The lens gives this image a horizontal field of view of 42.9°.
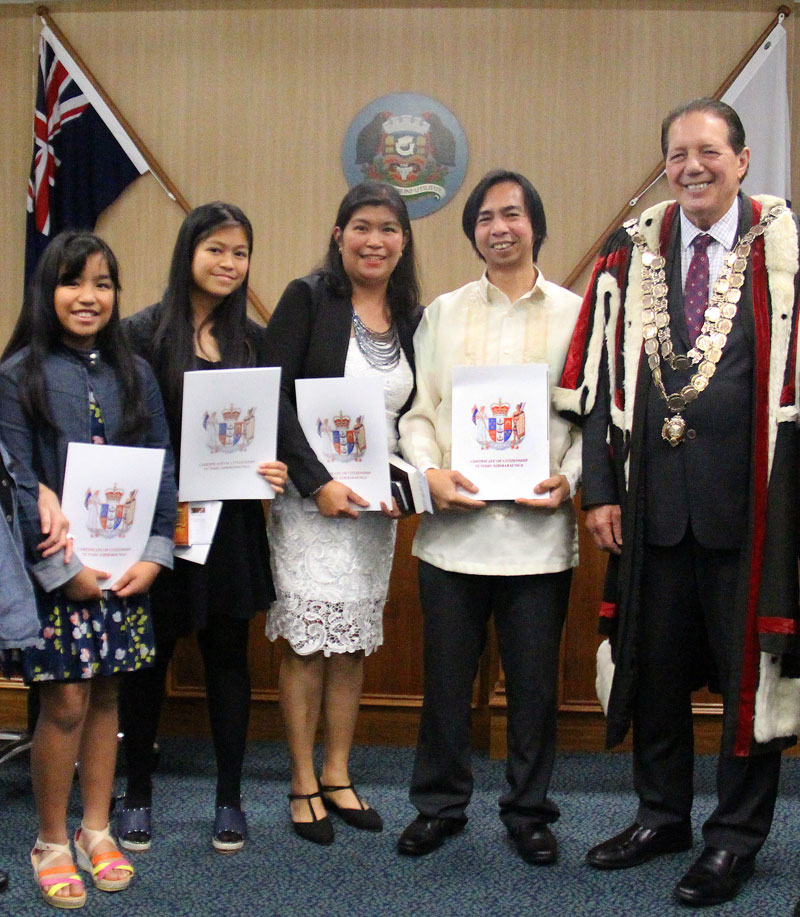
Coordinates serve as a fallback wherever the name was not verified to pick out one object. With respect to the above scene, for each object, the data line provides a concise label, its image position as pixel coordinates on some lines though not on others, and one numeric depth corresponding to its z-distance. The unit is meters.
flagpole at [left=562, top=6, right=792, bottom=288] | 4.39
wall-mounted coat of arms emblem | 4.55
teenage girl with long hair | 2.26
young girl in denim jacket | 2.00
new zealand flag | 4.59
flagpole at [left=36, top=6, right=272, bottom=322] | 4.57
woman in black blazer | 2.35
